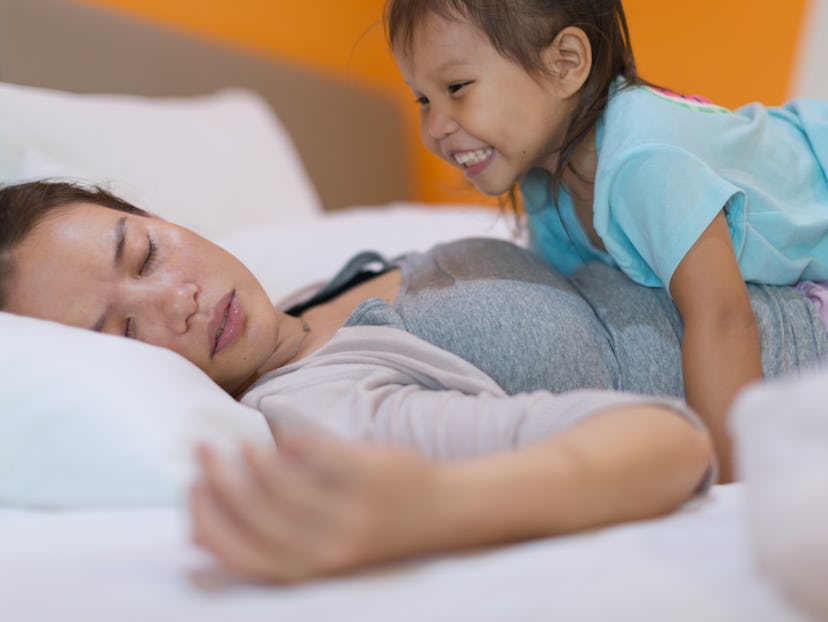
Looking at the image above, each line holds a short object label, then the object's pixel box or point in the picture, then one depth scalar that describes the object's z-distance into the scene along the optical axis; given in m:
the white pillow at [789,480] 0.48
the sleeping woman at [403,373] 0.53
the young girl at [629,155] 0.95
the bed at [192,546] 0.50
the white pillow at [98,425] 0.71
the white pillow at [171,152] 1.40
